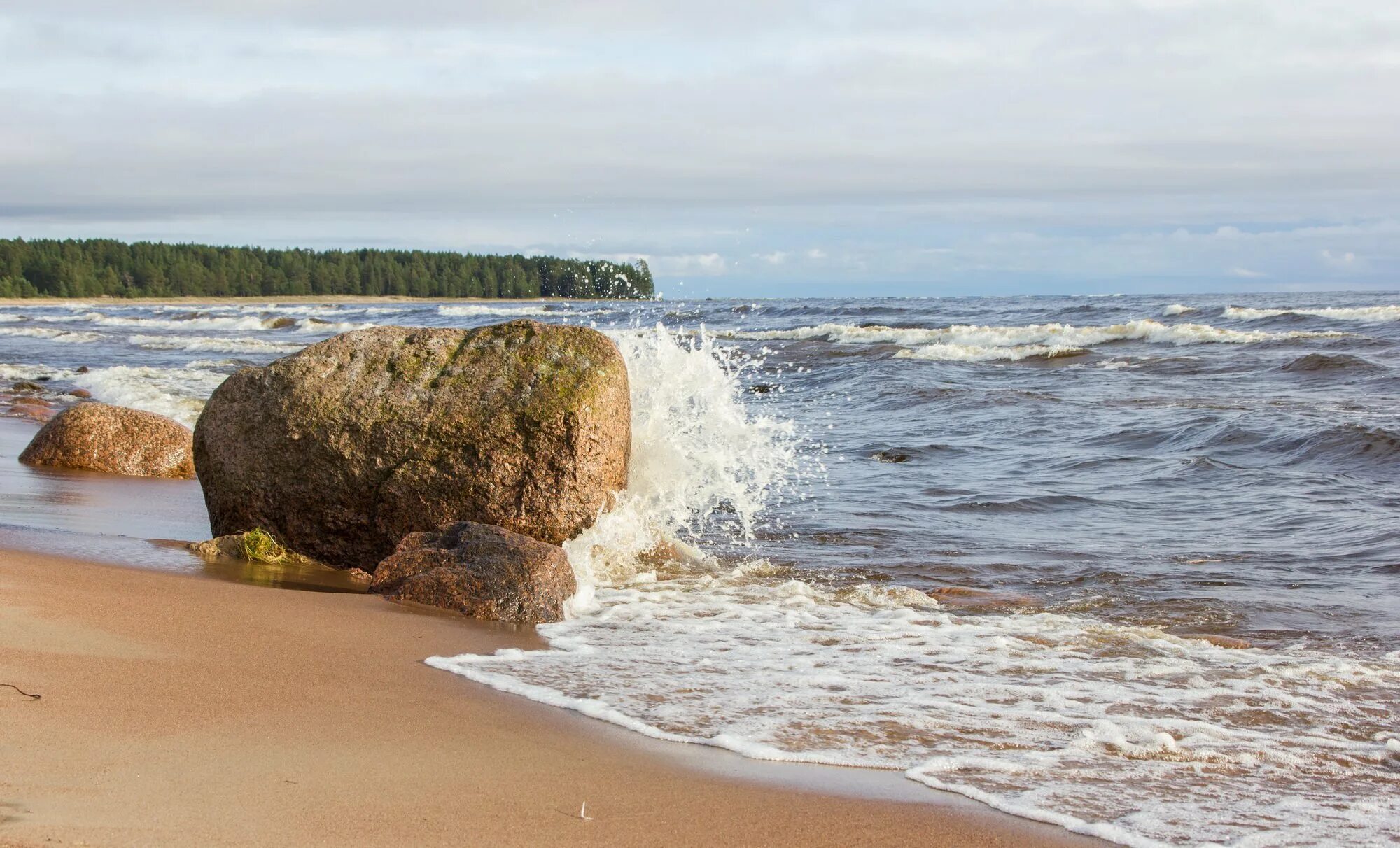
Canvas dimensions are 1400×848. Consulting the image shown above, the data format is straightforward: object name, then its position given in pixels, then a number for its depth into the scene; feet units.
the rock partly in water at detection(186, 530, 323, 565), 20.99
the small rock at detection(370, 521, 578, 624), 18.12
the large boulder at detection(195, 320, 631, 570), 21.31
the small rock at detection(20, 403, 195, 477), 31.94
